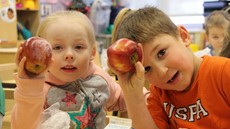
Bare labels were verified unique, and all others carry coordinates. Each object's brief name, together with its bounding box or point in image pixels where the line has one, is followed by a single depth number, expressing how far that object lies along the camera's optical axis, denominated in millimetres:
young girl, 1021
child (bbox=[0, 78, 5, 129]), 1255
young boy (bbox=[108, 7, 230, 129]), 960
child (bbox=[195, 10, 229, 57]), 2736
